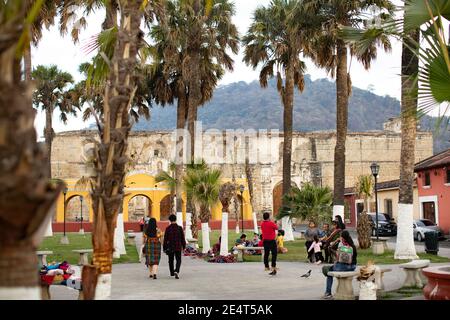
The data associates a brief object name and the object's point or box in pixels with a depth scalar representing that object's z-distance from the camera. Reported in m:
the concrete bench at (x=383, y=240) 18.79
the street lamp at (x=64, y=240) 26.41
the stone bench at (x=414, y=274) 10.54
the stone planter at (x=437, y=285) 7.04
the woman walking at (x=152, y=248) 13.03
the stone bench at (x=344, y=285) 9.09
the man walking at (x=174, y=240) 12.95
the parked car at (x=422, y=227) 27.90
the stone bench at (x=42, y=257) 14.37
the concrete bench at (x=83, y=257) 15.40
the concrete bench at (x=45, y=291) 7.30
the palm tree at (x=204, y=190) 19.75
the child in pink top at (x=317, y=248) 16.23
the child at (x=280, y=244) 20.22
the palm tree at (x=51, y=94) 33.06
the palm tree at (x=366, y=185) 29.18
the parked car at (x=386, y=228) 32.88
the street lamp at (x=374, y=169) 22.33
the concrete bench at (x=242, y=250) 17.92
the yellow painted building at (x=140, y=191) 44.72
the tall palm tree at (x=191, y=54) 25.00
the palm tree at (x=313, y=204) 22.83
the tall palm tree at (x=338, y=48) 20.55
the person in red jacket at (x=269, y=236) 13.23
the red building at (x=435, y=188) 30.73
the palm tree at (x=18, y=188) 2.86
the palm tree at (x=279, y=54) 26.20
